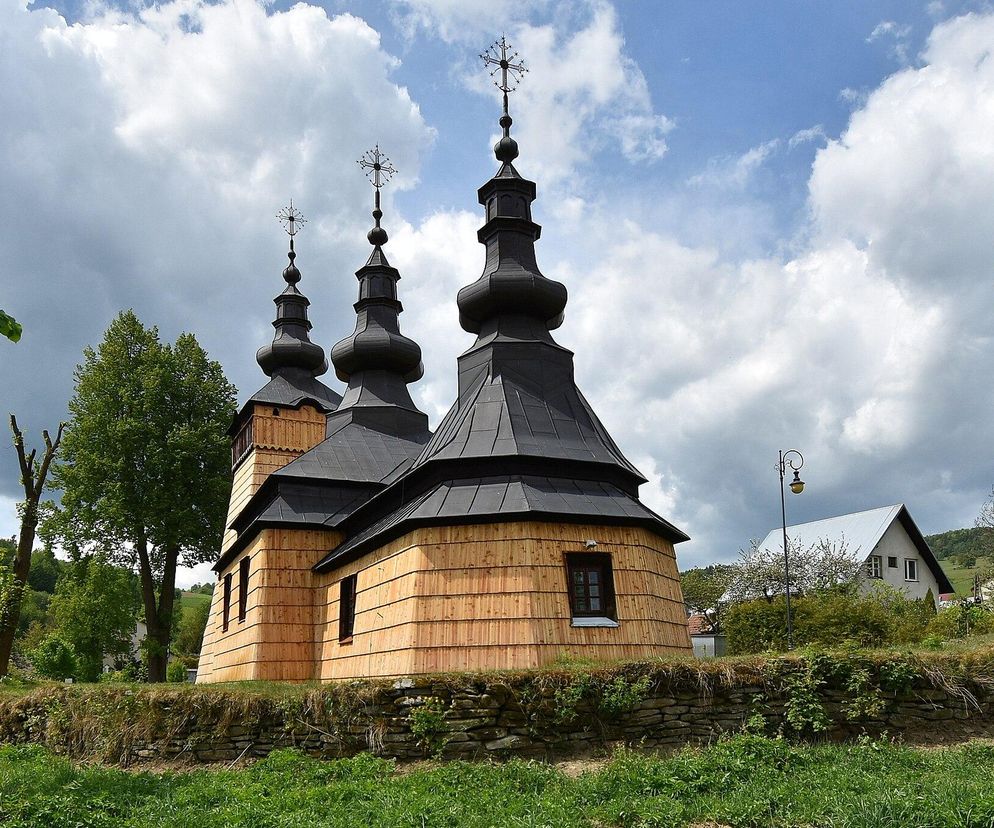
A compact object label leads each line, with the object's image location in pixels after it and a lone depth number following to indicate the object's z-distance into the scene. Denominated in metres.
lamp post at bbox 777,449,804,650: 19.82
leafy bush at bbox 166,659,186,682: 36.50
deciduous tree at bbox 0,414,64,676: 17.73
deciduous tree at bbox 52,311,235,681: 28.41
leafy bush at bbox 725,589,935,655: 19.12
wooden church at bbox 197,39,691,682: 14.04
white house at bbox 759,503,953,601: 32.69
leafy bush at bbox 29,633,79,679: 32.69
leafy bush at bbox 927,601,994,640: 18.61
